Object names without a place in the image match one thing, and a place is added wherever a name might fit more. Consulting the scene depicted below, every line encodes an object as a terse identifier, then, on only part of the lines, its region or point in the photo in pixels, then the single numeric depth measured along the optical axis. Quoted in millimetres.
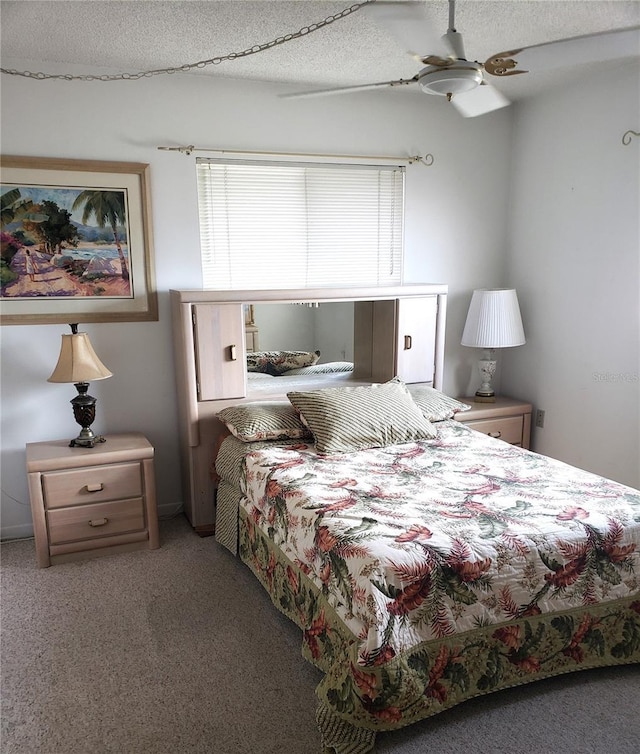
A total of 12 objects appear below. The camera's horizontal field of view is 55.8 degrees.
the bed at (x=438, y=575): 1705
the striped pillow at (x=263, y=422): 2850
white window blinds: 3332
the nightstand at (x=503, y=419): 3619
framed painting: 2961
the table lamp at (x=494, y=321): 3648
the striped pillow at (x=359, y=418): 2797
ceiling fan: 1842
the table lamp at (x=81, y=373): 2863
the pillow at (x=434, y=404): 3193
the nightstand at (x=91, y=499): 2805
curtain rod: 3168
